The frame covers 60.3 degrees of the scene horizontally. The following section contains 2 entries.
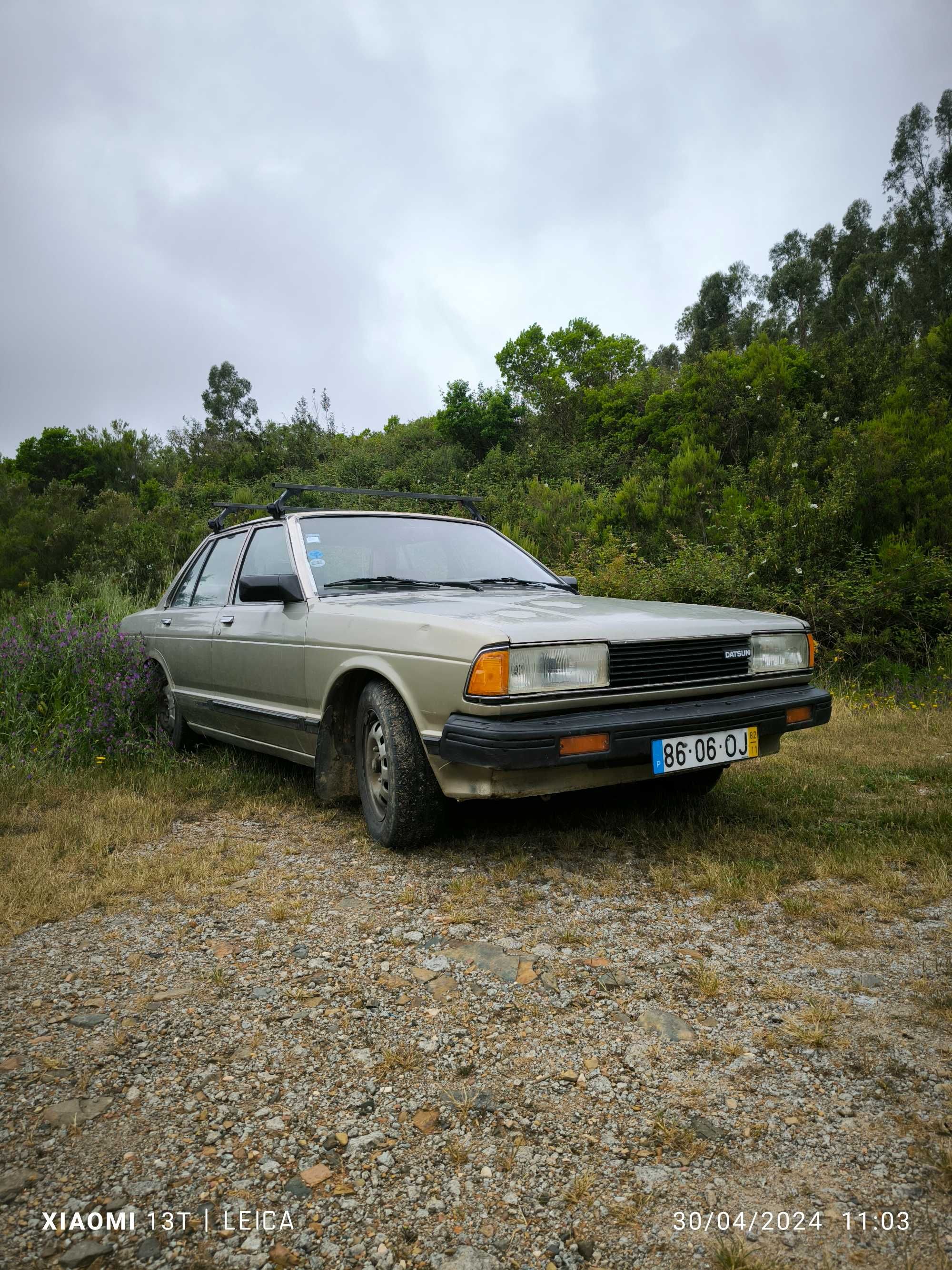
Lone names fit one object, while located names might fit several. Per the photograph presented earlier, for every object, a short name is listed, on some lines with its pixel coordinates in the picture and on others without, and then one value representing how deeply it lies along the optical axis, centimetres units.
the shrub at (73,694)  484
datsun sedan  275
